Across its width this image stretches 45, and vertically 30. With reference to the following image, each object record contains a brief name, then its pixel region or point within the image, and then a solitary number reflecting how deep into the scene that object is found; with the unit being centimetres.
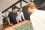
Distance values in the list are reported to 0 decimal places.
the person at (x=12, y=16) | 209
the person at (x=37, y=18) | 229
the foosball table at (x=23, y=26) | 210
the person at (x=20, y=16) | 216
